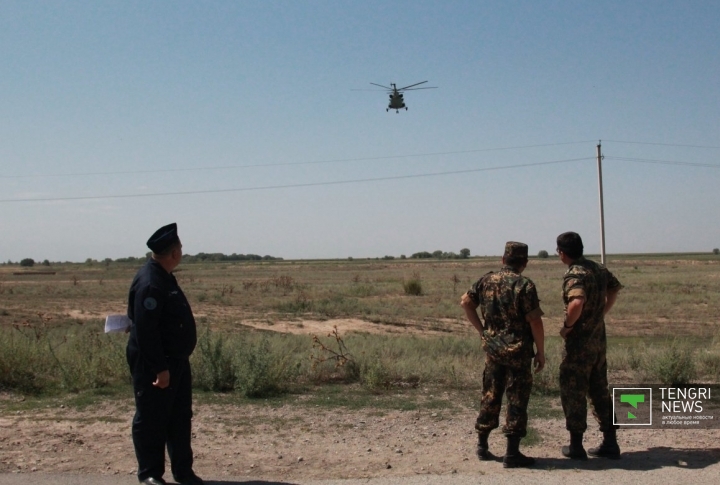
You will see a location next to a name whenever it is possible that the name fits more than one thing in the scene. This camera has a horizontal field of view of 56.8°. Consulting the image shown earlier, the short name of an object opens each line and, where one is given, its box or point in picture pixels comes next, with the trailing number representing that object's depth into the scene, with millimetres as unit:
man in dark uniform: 4645
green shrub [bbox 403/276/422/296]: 40412
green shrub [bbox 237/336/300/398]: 8180
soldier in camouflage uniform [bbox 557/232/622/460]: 5434
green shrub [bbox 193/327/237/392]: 8594
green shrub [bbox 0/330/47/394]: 8672
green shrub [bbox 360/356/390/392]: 8648
